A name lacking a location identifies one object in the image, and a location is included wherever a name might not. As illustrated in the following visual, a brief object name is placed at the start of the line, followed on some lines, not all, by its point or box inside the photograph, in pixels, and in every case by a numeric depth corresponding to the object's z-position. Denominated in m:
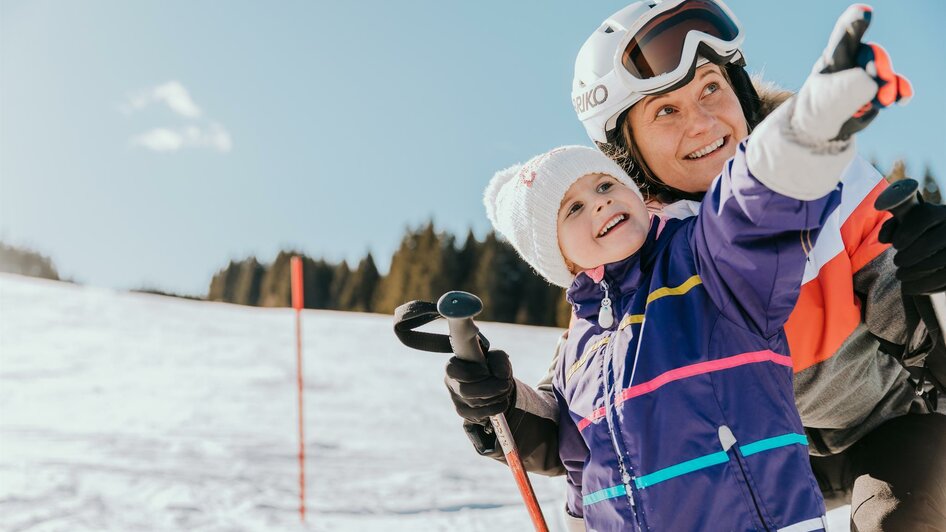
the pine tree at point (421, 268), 36.91
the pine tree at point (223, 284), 56.03
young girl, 1.43
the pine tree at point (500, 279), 35.06
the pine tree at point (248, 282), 52.22
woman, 1.82
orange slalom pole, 5.81
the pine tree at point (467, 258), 37.47
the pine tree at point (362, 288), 42.47
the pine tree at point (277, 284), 46.47
